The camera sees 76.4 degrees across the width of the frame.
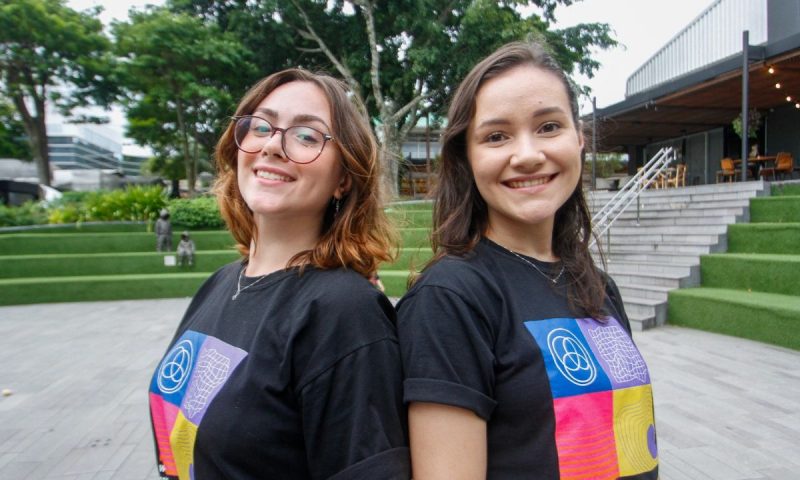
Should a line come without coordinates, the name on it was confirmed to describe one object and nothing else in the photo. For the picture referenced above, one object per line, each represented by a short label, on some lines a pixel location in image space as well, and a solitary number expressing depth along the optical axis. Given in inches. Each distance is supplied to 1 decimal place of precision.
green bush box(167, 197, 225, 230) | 497.4
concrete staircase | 260.2
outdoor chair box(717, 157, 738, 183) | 491.9
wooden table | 492.2
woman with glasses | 39.1
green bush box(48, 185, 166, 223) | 518.0
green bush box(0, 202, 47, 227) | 495.5
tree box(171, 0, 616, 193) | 556.1
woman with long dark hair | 38.9
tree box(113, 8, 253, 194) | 579.5
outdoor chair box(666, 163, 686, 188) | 555.5
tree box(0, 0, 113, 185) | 600.4
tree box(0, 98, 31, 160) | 828.2
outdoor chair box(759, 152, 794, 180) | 431.8
